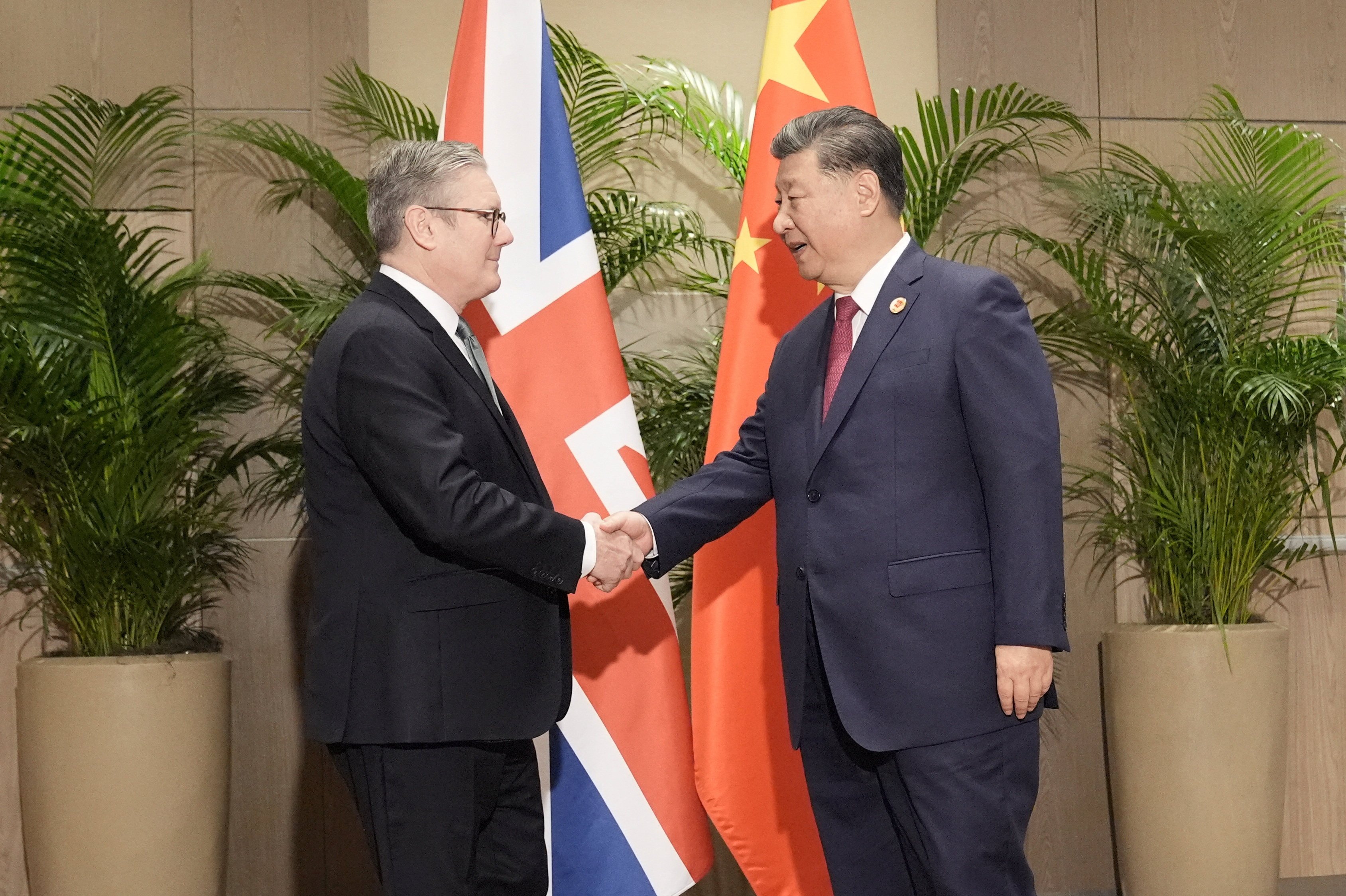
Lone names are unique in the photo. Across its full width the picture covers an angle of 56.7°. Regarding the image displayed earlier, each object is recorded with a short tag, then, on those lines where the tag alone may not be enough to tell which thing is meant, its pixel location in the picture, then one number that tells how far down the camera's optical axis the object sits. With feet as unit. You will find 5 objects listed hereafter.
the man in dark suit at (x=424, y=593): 6.27
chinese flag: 9.41
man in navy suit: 6.53
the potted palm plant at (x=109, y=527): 9.66
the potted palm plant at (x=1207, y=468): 10.62
